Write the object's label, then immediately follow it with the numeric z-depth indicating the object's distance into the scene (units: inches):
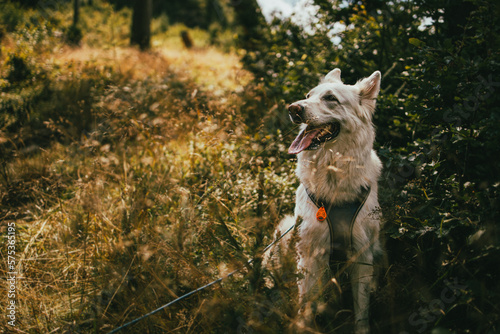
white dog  88.0
